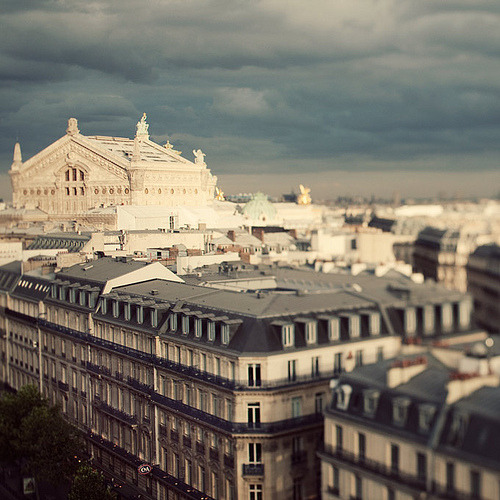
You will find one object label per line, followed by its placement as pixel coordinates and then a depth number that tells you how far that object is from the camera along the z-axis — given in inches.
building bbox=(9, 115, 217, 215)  5398.6
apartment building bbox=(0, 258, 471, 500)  1676.9
